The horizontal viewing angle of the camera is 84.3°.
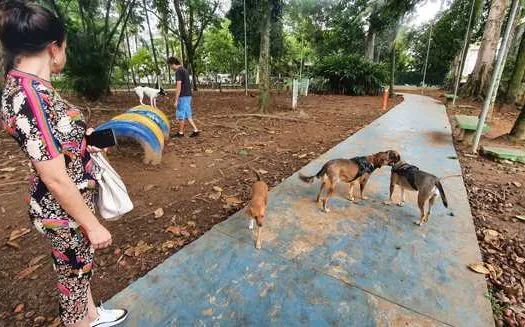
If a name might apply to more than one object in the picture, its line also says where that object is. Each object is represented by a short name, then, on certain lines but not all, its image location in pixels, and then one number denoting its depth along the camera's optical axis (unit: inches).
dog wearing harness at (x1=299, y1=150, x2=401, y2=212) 126.1
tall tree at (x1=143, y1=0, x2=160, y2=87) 797.7
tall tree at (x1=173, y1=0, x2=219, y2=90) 665.0
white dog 370.3
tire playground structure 178.9
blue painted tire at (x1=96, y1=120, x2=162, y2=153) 177.9
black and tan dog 112.8
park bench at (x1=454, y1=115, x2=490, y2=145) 228.8
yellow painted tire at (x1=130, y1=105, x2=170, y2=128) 229.6
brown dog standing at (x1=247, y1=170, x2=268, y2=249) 101.3
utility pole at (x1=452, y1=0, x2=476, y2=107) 497.9
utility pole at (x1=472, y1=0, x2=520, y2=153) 199.6
